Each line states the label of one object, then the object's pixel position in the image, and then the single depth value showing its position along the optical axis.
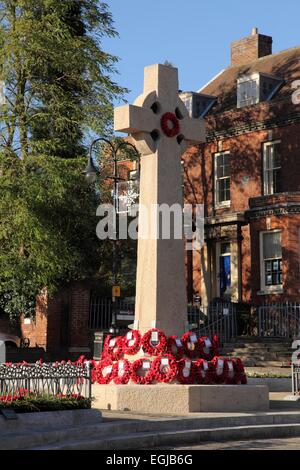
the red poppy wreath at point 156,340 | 16.67
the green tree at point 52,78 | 28.95
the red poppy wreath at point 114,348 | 17.44
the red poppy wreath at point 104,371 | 16.97
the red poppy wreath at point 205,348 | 17.44
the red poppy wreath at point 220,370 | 16.81
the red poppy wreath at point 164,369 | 16.22
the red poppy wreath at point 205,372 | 16.53
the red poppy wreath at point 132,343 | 16.89
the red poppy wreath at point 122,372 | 16.52
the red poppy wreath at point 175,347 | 16.72
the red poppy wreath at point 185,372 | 16.30
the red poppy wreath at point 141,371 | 16.31
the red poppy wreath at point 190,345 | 17.09
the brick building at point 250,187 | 33.28
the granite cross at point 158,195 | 17.09
